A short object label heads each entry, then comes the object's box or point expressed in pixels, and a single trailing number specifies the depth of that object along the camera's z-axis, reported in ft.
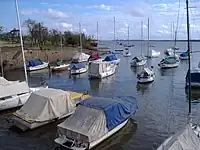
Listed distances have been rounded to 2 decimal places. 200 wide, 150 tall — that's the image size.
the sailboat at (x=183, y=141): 24.77
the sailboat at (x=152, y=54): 192.45
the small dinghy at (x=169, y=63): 127.69
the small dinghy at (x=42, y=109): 45.46
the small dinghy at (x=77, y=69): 112.28
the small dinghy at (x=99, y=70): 101.92
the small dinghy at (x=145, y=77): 90.04
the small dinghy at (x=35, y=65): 123.55
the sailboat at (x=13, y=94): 56.28
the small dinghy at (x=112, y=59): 137.38
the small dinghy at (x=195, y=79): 78.70
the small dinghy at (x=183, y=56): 173.23
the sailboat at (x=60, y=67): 122.76
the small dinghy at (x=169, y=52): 218.21
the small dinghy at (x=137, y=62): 137.09
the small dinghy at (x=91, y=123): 36.86
